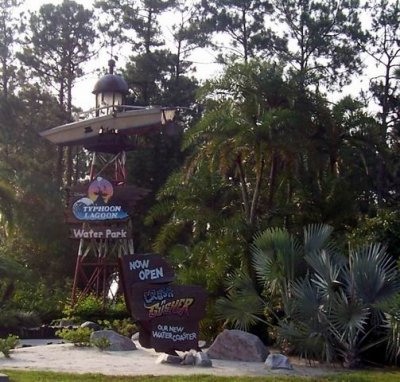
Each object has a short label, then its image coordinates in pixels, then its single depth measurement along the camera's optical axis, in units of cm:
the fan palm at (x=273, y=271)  1620
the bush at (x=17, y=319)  2292
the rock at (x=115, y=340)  1667
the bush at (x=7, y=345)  1485
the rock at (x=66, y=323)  2395
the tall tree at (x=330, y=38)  3622
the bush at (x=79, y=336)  1705
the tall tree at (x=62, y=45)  4103
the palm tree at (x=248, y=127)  2028
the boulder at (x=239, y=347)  1534
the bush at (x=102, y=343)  1645
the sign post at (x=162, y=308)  1538
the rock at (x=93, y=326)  2027
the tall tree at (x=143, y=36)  3875
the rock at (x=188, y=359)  1437
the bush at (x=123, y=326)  2058
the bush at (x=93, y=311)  2492
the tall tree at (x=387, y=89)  3388
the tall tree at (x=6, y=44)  4075
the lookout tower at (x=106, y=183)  2706
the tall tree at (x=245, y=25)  3756
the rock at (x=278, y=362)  1403
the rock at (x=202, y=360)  1422
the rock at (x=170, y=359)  1455
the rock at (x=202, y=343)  1838
